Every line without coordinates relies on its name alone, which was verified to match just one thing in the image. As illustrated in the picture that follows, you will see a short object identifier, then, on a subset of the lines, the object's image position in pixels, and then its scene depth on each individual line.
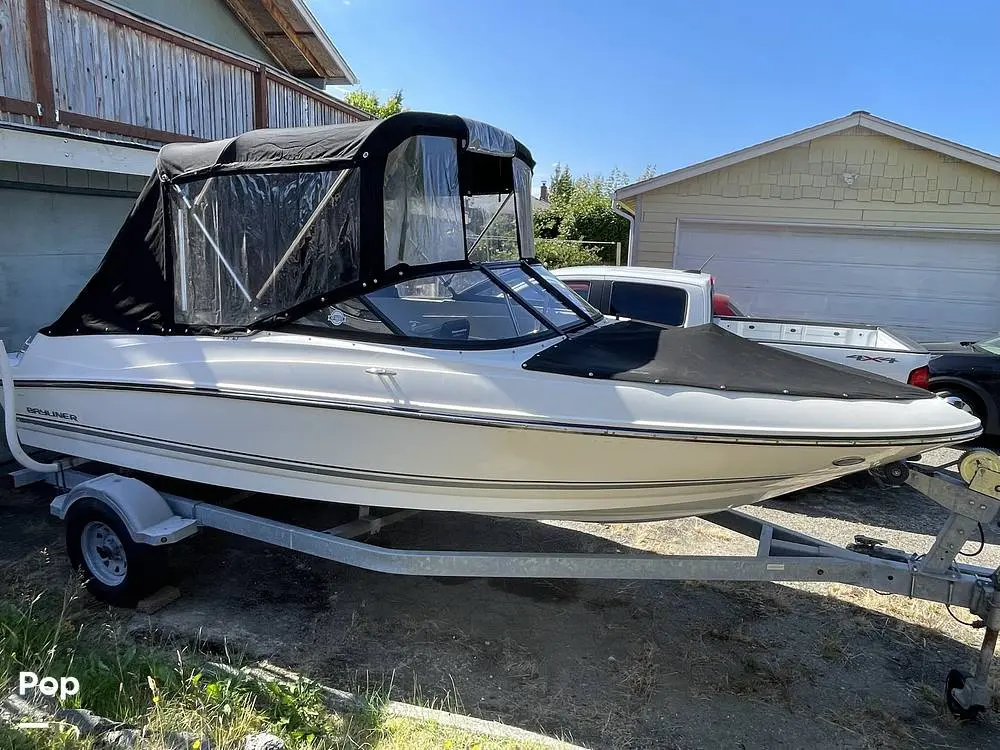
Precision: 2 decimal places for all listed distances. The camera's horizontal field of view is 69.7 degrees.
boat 3.09
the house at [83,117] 5.49
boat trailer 2.96
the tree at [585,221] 24.00
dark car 7.16
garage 10.41
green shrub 20.77
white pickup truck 6.05
